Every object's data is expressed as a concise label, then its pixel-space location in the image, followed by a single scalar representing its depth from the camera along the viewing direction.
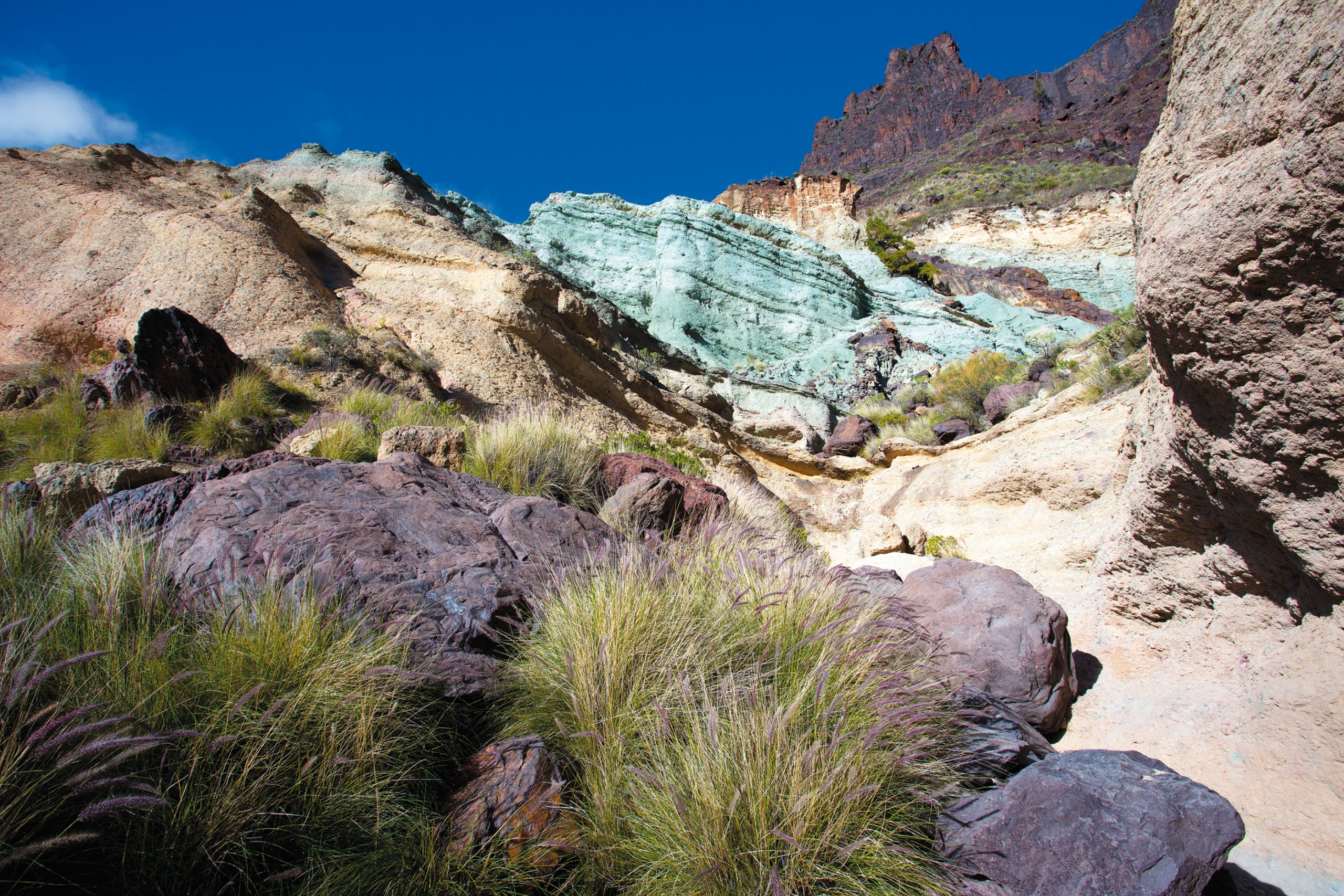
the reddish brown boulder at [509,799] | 2.01
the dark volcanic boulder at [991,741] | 2.63
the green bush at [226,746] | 1.50
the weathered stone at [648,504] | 4.94
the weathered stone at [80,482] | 3.43
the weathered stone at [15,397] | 5.57
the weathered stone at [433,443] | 5.06
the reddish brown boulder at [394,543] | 2.77
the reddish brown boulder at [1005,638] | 3.46
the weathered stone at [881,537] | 6.43
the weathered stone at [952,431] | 10.88
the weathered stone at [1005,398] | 10.80
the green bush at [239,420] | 5.27
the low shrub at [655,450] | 8.11
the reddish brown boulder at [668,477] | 5.48
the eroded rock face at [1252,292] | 2.33
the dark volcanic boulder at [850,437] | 13.07
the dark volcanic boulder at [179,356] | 5.69
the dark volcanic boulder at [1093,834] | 2.04
